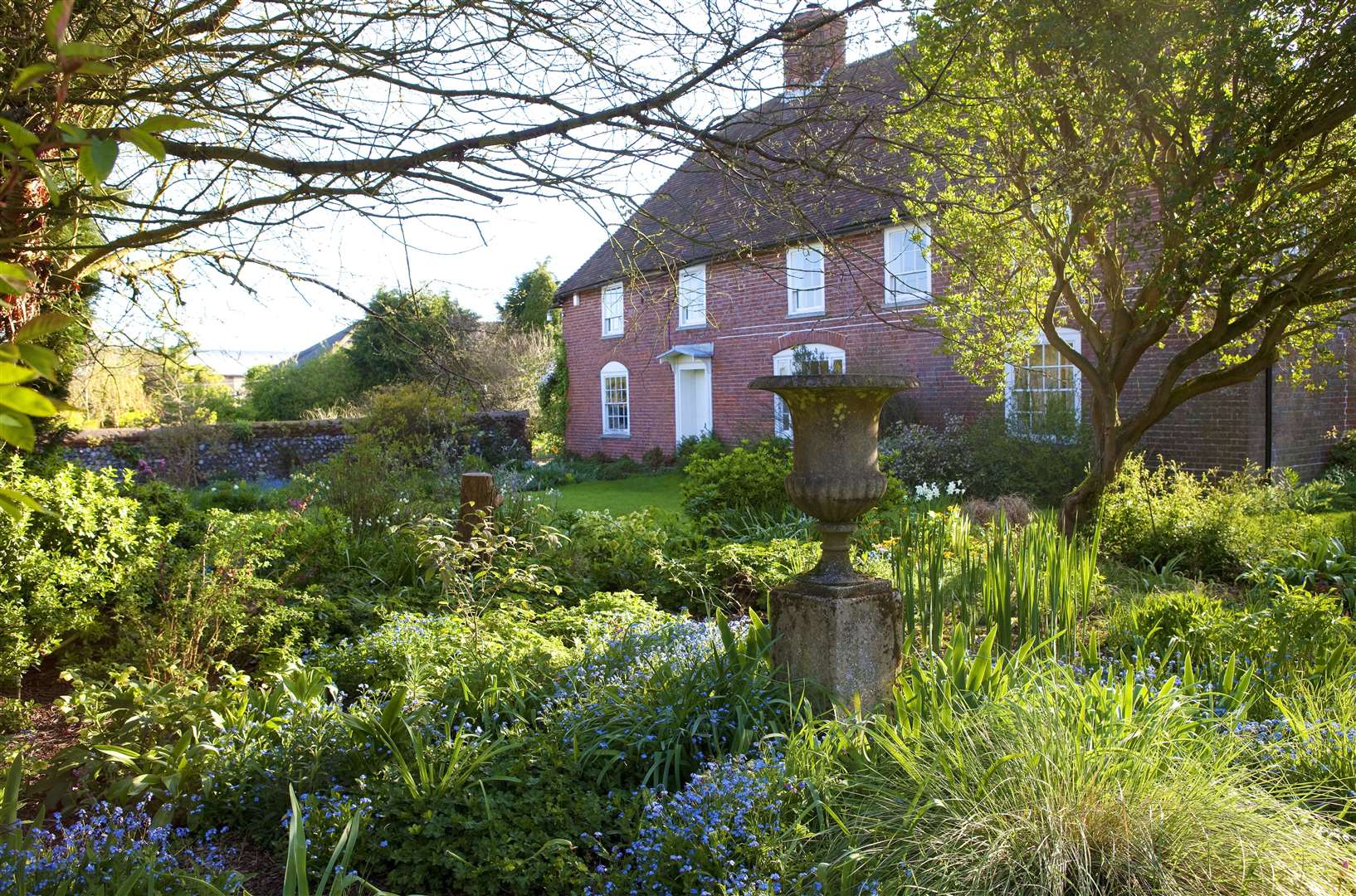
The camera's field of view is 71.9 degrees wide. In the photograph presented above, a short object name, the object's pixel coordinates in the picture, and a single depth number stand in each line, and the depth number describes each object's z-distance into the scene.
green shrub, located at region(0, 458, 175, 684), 4.43
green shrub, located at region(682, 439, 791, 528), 9.27
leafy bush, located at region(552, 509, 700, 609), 6.76
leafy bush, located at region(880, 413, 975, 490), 12.14
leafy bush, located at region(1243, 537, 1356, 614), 5.77
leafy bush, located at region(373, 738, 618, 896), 2.77
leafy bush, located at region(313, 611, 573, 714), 4.10
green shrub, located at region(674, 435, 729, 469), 14.80
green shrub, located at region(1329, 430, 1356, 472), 12.25
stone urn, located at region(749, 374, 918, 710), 4.02
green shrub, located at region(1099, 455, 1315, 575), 7.24
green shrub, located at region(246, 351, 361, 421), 25.88
